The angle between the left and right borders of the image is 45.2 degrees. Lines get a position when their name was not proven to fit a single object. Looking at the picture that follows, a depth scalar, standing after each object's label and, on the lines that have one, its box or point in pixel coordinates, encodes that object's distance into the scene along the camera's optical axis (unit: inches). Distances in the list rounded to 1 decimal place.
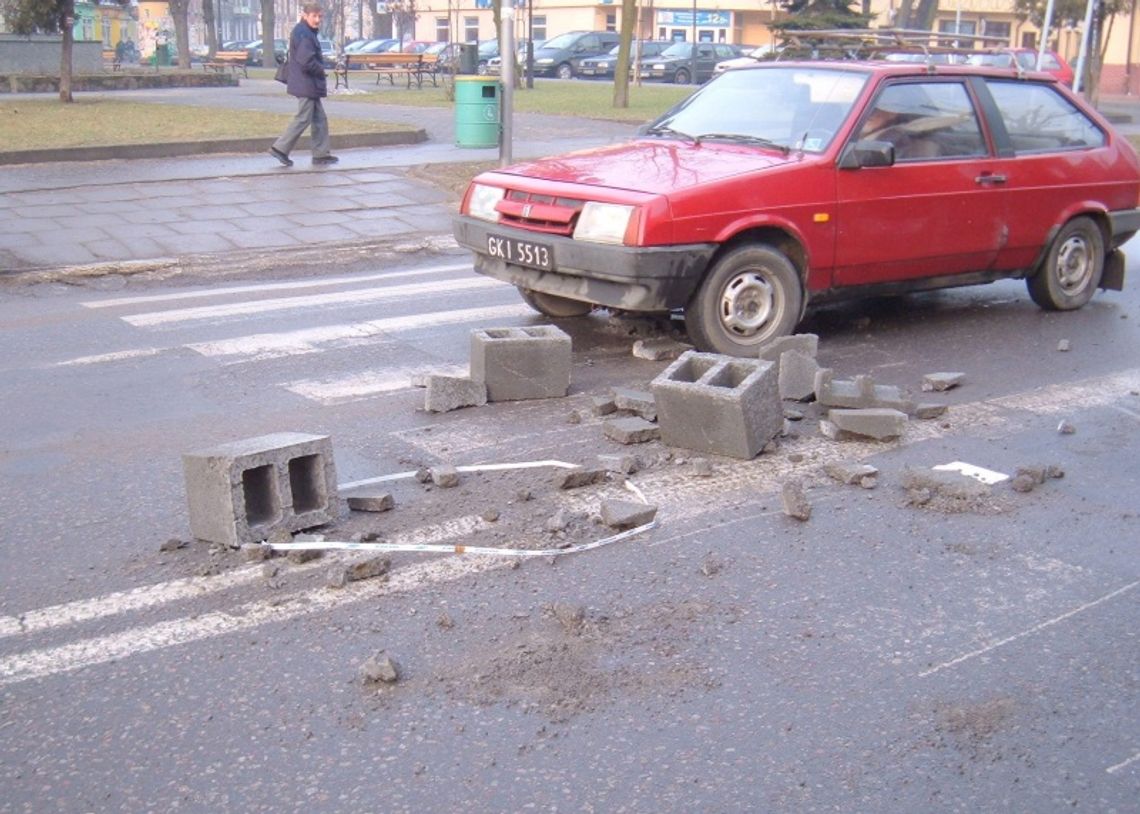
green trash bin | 633.0
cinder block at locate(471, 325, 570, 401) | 281.0
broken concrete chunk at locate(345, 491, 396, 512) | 216.4
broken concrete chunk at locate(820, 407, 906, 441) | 258.2
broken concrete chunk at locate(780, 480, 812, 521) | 216.7
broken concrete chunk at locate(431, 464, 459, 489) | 229.0
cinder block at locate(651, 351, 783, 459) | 243.0
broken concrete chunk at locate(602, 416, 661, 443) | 254.1
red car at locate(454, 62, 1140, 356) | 301.7
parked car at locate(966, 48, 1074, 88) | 1088.8
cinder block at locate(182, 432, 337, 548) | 198.1
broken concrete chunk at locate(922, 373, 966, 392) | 299.8
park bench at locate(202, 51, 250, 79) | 1854.1
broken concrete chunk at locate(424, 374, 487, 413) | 276.1
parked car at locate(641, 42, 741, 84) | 1892.2
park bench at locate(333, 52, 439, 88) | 1504.7
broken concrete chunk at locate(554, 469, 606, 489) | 228.2
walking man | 641.6
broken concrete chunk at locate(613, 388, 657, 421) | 264.2
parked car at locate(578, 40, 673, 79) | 1962.4
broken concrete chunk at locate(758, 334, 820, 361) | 292.8
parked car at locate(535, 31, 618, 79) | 1990.7
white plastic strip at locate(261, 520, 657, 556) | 198.8
